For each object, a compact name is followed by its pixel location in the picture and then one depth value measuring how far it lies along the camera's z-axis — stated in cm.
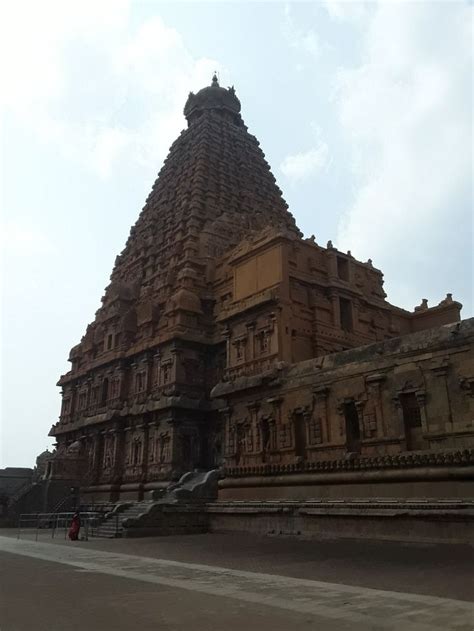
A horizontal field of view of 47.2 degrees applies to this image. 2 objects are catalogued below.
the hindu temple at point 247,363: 1787
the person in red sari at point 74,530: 2211
